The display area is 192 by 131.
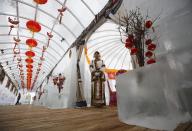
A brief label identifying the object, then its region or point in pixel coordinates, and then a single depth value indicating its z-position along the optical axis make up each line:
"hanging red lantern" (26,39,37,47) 6.18
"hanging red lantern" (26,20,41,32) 4.90
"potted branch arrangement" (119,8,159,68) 1.80
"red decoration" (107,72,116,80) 10.38
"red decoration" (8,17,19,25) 6.81
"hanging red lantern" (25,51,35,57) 7.43
